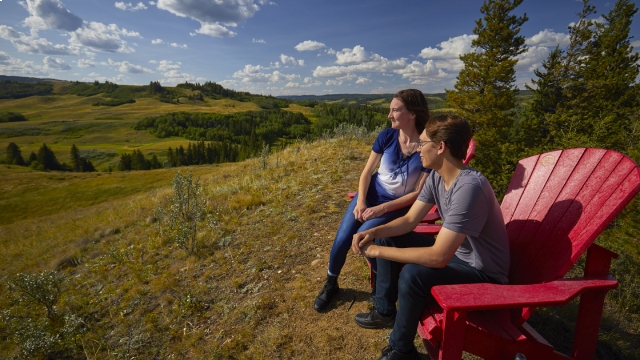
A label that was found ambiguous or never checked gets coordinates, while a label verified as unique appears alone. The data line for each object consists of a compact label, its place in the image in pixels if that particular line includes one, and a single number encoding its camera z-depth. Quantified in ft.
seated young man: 5.93
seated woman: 9.05
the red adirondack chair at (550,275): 5.20
